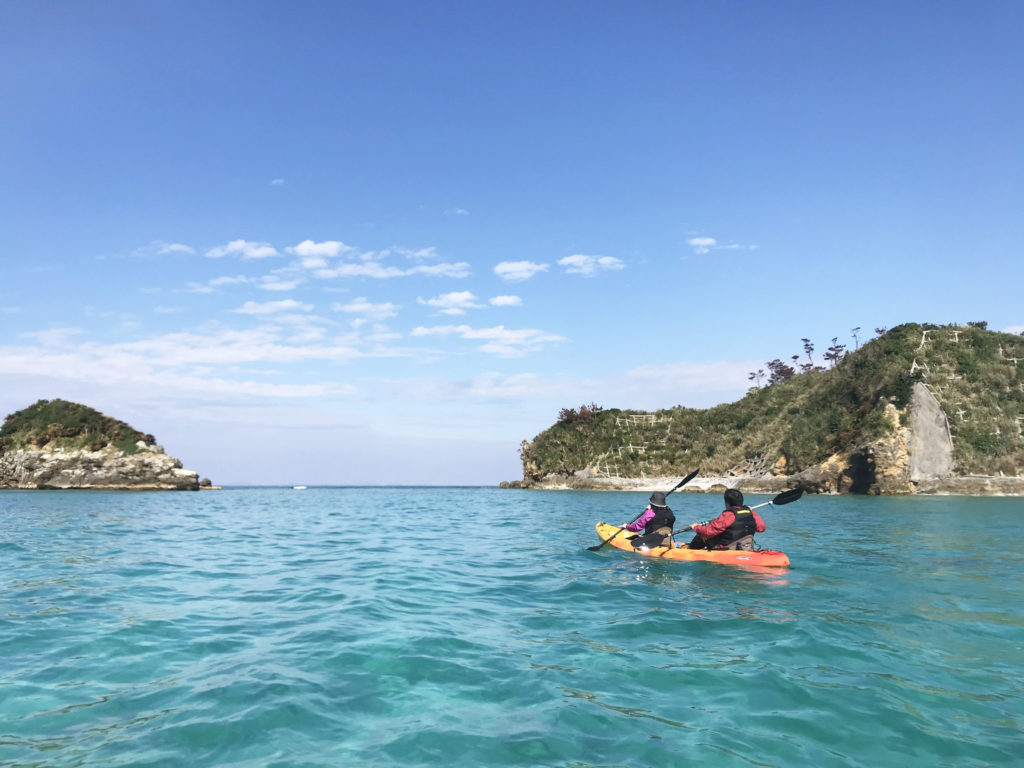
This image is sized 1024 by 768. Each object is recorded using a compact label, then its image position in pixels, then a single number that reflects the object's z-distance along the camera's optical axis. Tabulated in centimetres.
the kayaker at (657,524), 1573
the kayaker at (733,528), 1460
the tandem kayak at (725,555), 1394
